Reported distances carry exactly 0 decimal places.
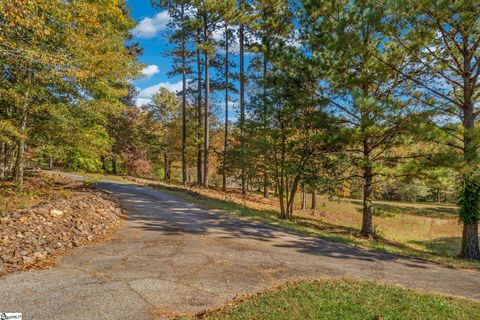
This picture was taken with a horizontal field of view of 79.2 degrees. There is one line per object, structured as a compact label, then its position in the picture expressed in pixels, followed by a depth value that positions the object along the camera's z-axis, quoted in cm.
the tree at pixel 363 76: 916
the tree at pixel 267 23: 1331
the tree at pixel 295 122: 1145
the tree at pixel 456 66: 808
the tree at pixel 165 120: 3086
